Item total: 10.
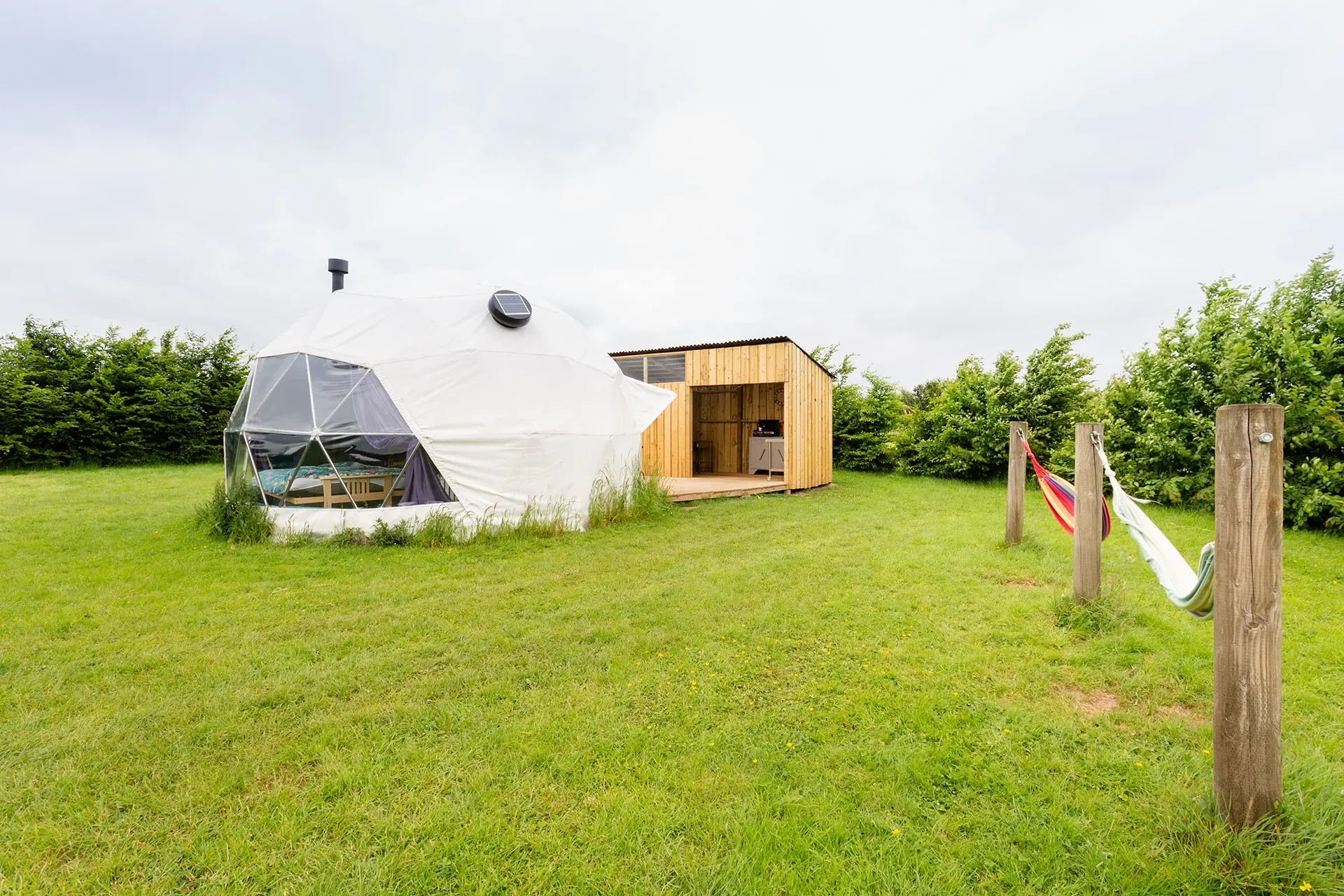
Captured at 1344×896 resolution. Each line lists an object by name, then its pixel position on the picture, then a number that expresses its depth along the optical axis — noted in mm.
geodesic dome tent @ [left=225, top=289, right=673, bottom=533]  6500
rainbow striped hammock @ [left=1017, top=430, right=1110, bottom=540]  4324
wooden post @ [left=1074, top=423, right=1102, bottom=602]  3695
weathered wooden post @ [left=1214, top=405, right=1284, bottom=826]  1586
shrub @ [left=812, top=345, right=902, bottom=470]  14781
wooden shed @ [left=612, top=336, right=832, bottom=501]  11141
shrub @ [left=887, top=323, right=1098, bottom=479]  11234
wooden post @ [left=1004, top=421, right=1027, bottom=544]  5586
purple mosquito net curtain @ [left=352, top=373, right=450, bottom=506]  6492
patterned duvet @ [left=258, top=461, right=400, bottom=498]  6484
